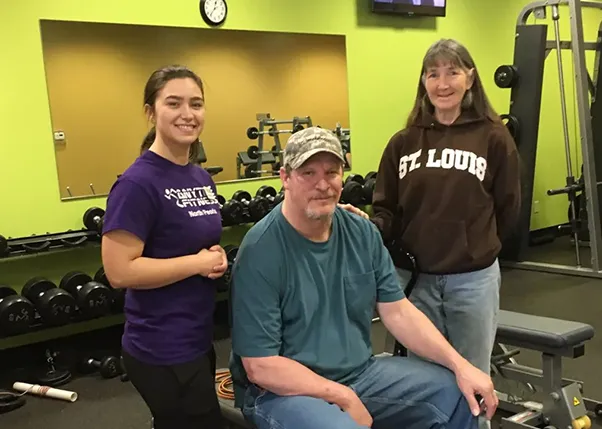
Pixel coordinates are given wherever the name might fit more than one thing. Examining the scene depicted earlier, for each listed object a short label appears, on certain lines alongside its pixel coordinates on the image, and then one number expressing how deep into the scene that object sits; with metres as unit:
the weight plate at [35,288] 3.16
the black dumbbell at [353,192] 4.26
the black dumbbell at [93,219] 3.34
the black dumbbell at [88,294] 3.16
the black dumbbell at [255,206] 3.80
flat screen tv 4.71
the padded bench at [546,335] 2.11
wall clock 3.87
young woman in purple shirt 1.41
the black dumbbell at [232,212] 3.68
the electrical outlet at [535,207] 6.04
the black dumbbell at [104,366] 3.19
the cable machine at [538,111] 4.73
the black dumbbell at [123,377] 3.17
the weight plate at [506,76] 4.93
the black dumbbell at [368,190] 4.35
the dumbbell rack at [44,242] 3.10
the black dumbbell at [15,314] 2.94
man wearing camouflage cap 1.48
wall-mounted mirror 3.60
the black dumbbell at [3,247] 3.03
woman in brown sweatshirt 1.84
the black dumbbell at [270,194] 3.91
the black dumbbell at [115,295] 3.26
